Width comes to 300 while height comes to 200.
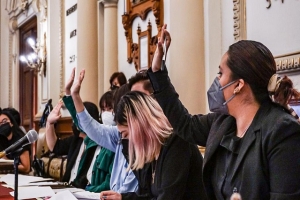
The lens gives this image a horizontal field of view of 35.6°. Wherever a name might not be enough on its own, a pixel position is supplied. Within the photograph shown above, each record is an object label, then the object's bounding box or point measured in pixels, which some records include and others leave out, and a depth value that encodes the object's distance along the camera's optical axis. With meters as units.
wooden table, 2.64
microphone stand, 2.13
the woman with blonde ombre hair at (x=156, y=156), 2.14
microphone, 2.16
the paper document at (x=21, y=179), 3.23
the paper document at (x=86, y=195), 2.41
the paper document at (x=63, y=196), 2.34
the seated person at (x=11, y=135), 4.38
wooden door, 9.12
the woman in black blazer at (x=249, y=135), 1.49
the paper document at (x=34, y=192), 2.60
